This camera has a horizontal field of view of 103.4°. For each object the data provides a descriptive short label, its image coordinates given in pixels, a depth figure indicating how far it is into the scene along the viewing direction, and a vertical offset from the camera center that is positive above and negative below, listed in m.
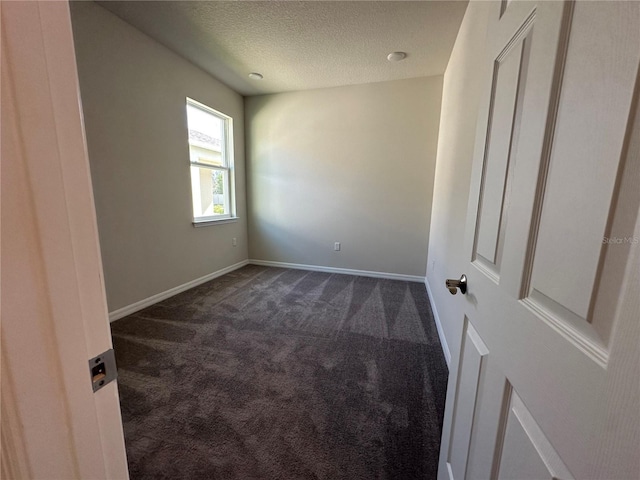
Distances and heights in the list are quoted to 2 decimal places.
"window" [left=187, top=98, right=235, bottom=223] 3.29 +0.44
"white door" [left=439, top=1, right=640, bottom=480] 0.32 -0.09
